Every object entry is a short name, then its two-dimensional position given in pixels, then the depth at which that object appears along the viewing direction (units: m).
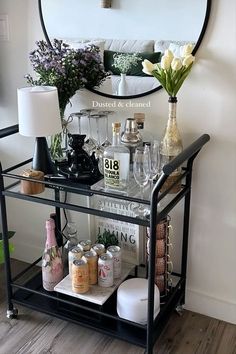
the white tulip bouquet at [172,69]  1.71
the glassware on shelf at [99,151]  1.88
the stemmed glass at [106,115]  1.97
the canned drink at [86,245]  2.04
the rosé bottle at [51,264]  2.06
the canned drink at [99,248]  2.00
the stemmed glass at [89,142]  1.97
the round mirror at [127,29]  1.79
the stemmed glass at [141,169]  1.74
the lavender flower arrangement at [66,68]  1.86
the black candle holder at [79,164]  1.87
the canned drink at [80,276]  1.90
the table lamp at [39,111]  1.73
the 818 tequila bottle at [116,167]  1.75
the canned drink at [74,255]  1.98
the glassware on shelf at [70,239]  2.18
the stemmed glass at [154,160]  1.77
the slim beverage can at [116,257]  1.99
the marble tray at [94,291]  1.91
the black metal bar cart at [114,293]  1.64
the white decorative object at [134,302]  1.86
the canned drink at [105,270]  1.93
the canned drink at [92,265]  1.96
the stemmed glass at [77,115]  1.98
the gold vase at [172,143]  1.82
